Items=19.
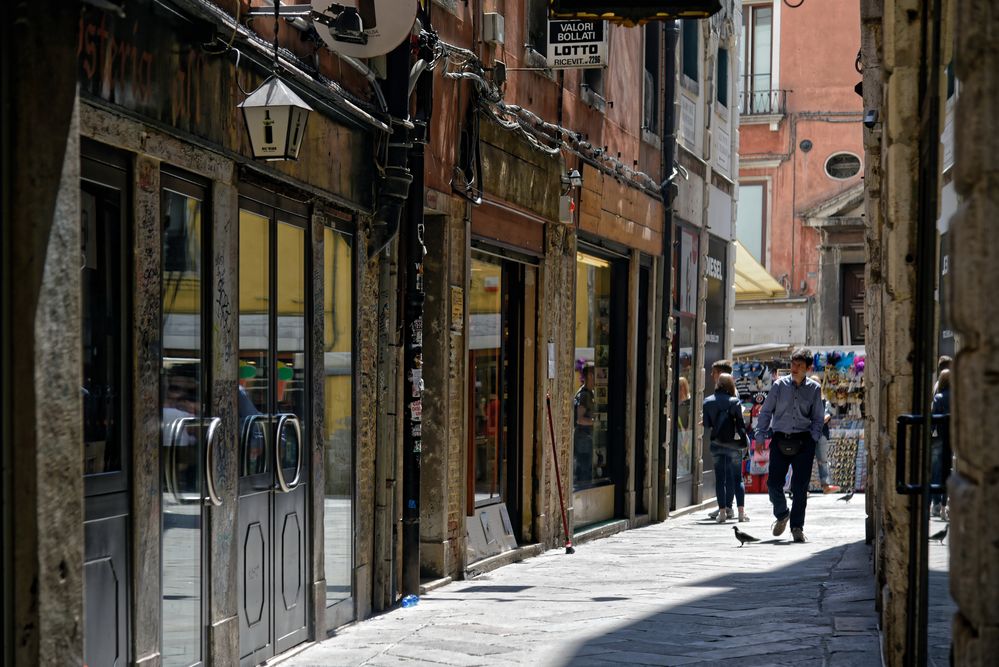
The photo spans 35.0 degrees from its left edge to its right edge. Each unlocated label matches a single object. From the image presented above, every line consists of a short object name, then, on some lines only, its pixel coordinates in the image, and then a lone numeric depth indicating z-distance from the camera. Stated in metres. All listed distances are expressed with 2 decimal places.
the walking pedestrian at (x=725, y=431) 17.23
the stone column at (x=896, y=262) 7.10
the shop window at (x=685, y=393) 19.58
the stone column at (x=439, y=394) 11.72
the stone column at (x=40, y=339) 4.25
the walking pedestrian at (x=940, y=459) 5.40
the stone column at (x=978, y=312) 3.87
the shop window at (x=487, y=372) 13.09
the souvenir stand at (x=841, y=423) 23.20
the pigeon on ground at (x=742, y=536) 14.42
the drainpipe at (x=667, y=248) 18.44
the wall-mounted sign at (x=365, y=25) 8.57
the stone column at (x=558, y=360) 14.41
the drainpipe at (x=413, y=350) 10.61
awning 27.58
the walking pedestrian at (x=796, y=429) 14.58
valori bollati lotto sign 13.86
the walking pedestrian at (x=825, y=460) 22.05
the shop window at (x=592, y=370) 16.19
